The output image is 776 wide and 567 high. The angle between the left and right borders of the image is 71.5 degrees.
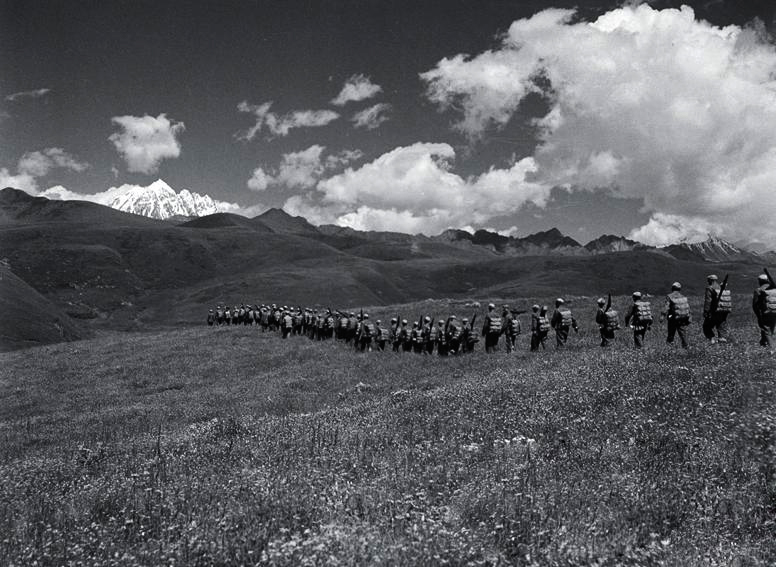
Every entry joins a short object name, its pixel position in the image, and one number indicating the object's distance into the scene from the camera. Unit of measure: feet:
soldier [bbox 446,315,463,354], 102.73
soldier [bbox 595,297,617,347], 76.84
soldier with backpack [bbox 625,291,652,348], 71.82
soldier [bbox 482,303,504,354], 94.94
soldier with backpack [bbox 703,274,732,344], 65.72
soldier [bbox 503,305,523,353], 92.84
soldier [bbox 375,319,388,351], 118.62
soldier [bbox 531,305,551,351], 84.58
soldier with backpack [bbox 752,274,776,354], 56.13
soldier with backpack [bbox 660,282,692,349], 66.64
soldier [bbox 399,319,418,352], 116.07
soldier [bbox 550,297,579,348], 84.89
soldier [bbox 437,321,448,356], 103.45
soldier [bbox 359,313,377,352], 119.14
